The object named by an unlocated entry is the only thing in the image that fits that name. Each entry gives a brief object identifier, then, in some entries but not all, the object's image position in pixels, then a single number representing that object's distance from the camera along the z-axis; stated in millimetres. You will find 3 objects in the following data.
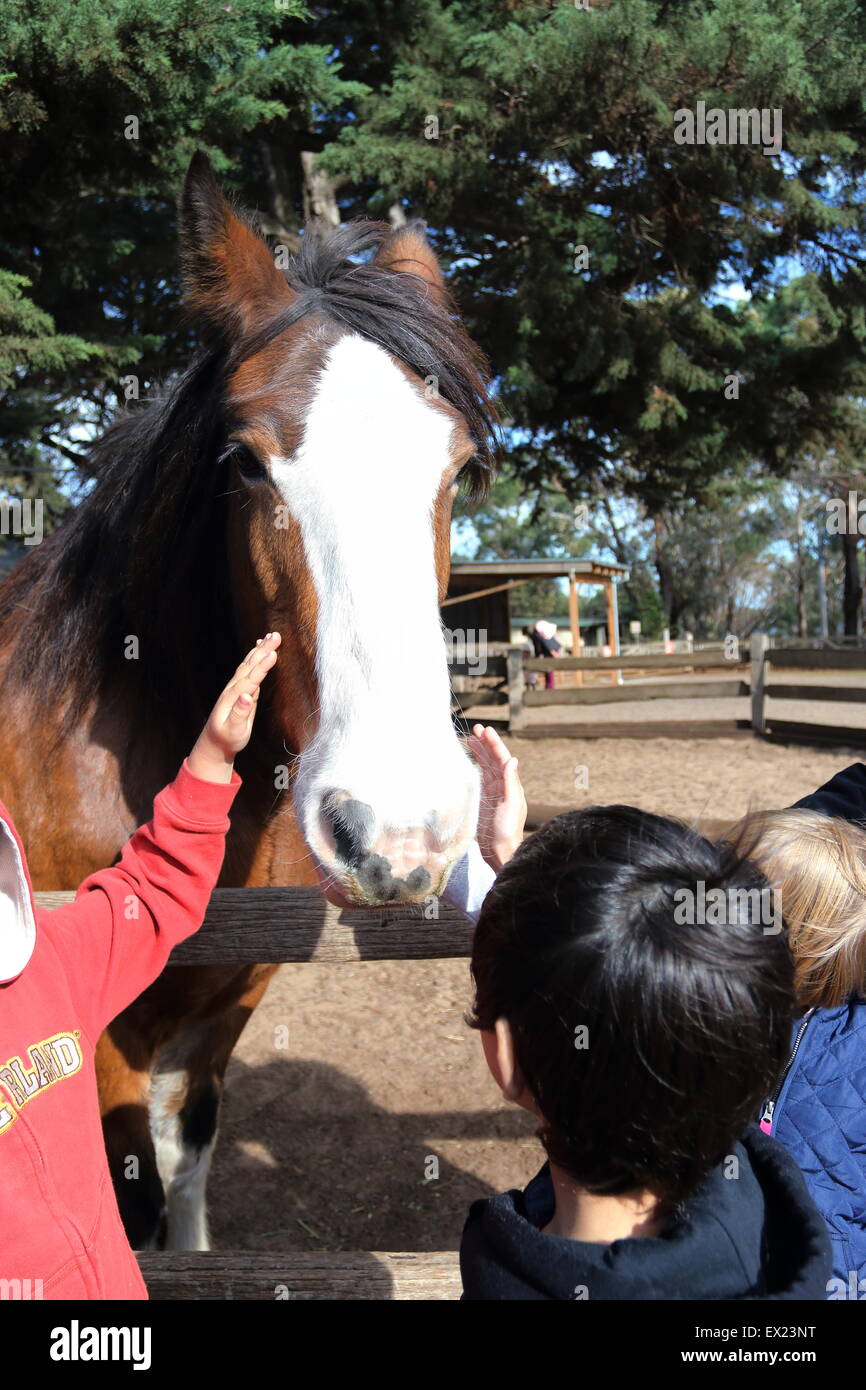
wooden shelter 24628
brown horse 1545
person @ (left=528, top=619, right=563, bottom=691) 20195
